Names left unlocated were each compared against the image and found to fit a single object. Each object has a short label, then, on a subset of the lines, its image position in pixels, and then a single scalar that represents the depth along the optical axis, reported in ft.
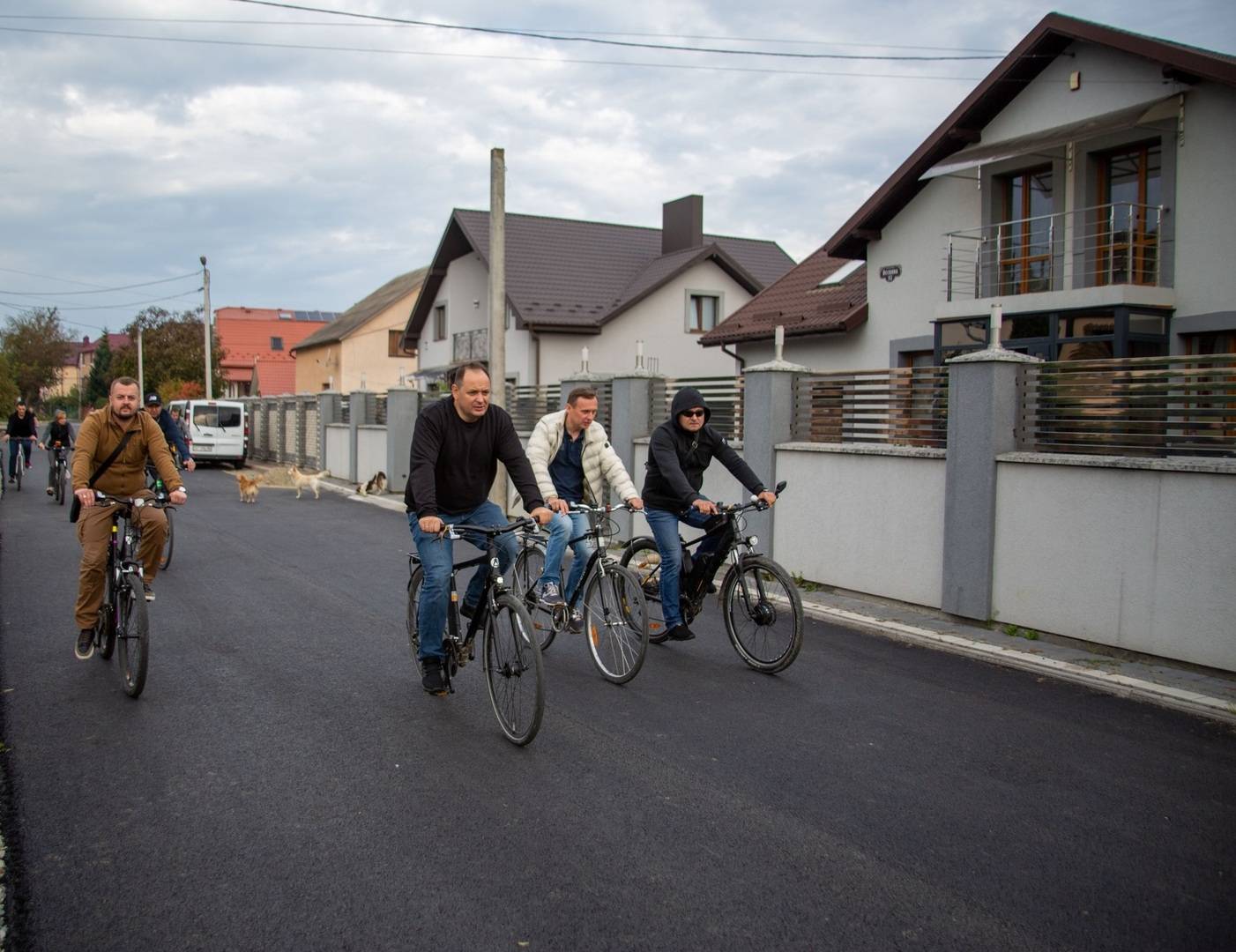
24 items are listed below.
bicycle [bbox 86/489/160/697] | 19.72
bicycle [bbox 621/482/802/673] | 22.50
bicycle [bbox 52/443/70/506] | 58.65
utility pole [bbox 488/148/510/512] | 52.70
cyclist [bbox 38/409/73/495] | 58.44
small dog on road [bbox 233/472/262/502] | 64.54
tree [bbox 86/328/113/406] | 272.51
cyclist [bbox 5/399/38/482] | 66.13
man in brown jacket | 21.47
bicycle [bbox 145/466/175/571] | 22.66
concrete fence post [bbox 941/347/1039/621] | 28.63
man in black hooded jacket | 24.41
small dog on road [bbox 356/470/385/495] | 73.05
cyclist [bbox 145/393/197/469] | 31.78
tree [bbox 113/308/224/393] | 204.95
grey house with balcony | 46.37
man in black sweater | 19.11
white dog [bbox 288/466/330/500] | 71.51
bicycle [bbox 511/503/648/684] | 21.44
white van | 99.60
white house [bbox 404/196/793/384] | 97.86
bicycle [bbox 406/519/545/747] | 16.88
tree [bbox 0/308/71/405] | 307.99
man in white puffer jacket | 23.21
